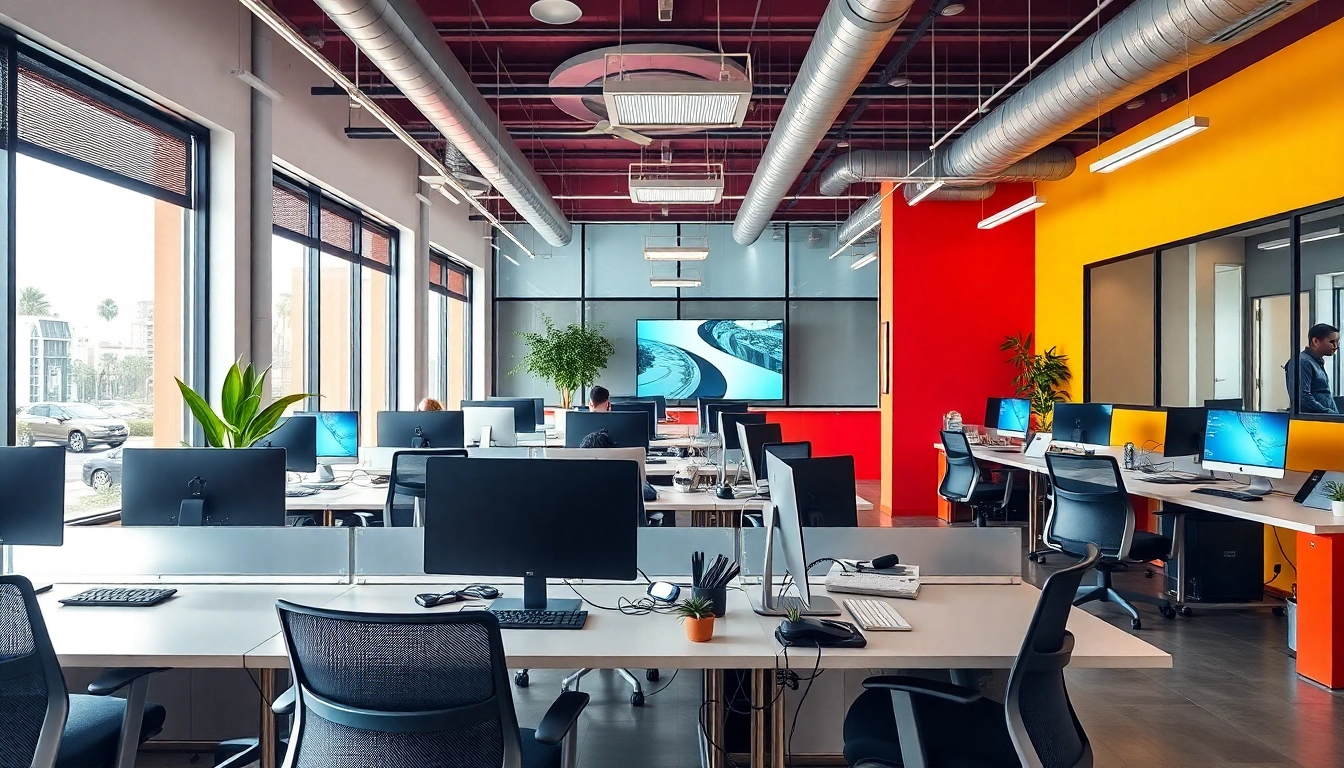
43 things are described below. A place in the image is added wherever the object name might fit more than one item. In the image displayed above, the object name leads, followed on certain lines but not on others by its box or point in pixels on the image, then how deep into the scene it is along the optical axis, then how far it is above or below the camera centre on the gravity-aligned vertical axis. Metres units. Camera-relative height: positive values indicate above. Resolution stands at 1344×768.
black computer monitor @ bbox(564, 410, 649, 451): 6.07 -0.35
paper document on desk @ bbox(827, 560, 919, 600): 2.89 -0.71
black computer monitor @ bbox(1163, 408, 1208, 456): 6.04 -0.38
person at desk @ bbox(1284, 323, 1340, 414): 5.49 +0.05
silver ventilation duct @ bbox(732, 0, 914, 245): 4.50 +1.91
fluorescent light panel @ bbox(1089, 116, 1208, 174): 4.75 +1.42
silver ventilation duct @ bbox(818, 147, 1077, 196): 8.52 +2.15
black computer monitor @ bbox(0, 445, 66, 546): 2.91 -0.43
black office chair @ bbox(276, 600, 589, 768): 1.73 -0.65
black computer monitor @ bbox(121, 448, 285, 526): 3.27 -0.42
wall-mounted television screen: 13.00 +0.30
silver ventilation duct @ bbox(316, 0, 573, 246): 4.43 +1.90
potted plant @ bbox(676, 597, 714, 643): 2.38 -0.68
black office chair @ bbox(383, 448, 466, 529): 4.81 -0.64
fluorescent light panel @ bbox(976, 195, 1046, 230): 7.16 +1.49
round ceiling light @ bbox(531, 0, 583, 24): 5.92 +2.61
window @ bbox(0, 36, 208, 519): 4.36 +0.67
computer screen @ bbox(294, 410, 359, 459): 5.80 -0.39
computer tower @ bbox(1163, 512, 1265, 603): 5.45 -1.17
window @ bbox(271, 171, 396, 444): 7.15 +0.74
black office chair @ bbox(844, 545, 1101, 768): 2.03 -0.86
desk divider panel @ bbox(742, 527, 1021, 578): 3.13 -0.64
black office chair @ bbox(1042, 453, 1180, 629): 5.04 -0.88
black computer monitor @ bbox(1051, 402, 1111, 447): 7.17 -0.39
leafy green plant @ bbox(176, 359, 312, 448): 4.43 -0.19
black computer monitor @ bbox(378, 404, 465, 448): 5.96 -0.36
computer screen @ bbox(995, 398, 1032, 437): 8.33 -0.40
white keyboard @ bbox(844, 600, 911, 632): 2.51 -0.73
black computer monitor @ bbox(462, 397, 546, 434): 8.41 -0.34
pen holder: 2.59 -0.68
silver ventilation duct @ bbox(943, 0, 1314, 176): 4.36 +1.87
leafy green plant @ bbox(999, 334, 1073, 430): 8.88 +0.03
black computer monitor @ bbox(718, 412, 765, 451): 7.10 -0.43
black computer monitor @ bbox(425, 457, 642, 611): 2.60 -0.43
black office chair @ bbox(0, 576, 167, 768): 2.04 -0.76
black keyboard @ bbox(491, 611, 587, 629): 2.51 -0.73
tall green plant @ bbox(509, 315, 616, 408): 12.20 +0.30
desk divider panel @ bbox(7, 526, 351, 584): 3.10 -0.66
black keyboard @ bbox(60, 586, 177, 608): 2.77 -0.73
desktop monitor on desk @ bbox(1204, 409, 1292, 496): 5.02 -0.41
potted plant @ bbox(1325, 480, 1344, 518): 4.32 -0.61
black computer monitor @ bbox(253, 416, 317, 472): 5.28 -0.38
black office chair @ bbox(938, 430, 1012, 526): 7.20 -0.92
